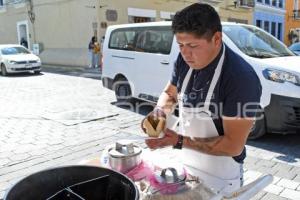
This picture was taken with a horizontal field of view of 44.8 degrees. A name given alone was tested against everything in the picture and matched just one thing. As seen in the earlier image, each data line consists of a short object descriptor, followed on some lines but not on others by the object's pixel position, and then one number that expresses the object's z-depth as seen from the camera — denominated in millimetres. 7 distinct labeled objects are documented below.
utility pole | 23114
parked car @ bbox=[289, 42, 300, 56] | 14270
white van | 5066
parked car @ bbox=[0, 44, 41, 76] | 15859
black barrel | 1403
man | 1686
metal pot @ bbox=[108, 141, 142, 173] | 1761
